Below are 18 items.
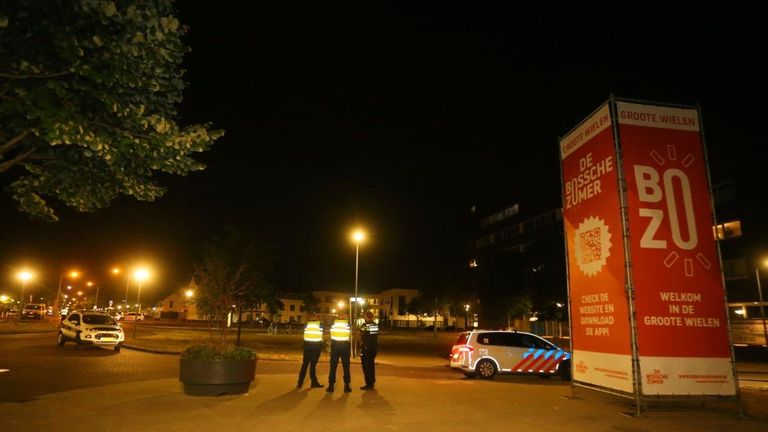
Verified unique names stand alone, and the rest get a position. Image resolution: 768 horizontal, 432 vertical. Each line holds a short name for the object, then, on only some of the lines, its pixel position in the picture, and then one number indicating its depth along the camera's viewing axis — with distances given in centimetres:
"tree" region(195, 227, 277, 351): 2550
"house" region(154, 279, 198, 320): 8450
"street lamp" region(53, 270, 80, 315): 4300
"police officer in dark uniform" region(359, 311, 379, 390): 1140
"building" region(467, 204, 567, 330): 3656
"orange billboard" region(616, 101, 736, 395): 897
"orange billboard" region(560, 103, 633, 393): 935
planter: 977
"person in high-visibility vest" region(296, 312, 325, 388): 1156
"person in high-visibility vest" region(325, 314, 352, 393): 1097
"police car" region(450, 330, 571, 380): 1605
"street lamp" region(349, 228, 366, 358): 2283
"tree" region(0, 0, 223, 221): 645
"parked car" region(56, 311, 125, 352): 2173
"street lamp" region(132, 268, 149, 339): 3412
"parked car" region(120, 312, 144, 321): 7157
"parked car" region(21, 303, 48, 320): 5925
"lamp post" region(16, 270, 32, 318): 3980
